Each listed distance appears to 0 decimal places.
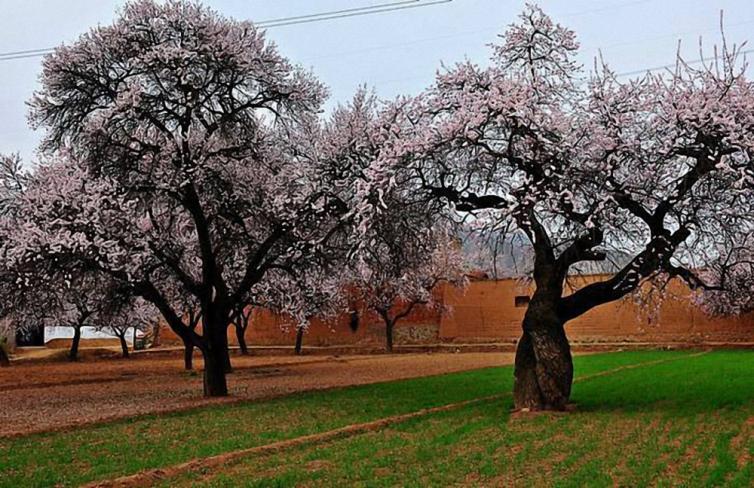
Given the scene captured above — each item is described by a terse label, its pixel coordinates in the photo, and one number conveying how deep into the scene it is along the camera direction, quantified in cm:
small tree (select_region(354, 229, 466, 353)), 4025
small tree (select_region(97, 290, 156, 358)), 3875
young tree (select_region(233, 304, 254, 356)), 3894
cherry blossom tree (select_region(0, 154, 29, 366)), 1773
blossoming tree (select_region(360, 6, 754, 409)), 1334
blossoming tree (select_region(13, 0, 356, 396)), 1678
